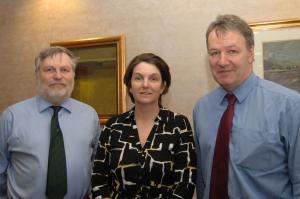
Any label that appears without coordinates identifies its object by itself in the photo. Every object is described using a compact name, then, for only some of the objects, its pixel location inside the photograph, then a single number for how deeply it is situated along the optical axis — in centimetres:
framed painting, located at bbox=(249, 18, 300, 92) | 199
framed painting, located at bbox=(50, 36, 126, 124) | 242
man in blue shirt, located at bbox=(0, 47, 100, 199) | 188
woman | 169
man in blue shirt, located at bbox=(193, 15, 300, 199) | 147
